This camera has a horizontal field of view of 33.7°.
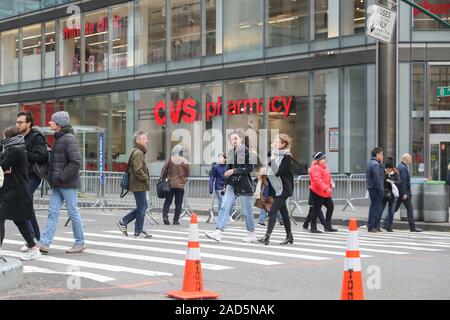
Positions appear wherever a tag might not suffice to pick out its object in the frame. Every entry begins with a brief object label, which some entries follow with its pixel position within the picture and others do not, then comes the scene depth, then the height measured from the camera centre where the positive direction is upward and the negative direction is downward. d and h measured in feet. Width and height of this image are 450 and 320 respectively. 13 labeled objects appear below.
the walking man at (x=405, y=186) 58.95 -2.53
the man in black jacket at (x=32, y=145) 39.34 +0.54
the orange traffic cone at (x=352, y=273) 22.57 -3.61
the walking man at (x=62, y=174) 38.32 -0.99
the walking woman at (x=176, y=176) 63.00 -1.82
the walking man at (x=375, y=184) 57.06 -2.31
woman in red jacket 56.49 -2.50
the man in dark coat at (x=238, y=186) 45.00 -1.90
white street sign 69.26 +12.36
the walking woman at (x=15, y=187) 34.53 -1.50
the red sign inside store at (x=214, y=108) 98.68 +6.62
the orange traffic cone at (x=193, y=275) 24.76 -4.05
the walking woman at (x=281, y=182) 43.73 -1.62
